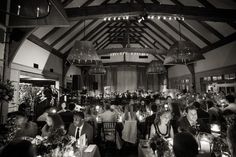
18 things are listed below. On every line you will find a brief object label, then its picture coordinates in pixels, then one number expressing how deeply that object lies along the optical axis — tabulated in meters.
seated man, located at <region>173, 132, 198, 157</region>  1.11
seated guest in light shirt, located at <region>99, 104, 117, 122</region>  4.98
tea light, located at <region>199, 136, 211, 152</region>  2.08
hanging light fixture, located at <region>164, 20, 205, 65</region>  4.46
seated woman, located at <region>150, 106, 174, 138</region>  3.03
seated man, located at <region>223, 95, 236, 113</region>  4.48
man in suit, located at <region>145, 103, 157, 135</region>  4.23
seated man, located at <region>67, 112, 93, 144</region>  3.21
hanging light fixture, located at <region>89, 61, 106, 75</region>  7.62
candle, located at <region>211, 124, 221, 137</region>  2.89
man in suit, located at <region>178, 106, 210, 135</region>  3.30
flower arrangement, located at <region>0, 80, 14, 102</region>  3.15
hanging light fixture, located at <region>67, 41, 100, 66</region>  3.96
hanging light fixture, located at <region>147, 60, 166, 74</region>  7.32
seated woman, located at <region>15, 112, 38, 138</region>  3.44
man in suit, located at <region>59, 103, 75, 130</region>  4.72
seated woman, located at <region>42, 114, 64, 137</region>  3.24
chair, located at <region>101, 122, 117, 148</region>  4.61
